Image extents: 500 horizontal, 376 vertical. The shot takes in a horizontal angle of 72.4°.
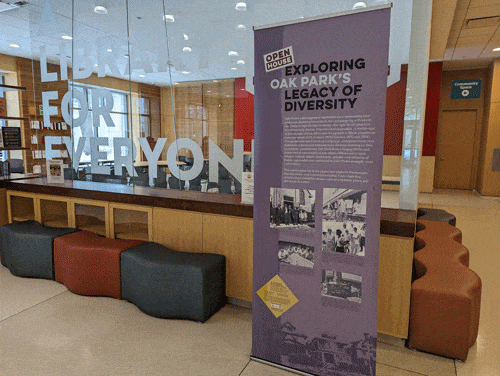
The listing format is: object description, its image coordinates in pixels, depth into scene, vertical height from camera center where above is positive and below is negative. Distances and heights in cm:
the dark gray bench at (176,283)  280 -117
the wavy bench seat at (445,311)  233 -114
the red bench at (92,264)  323 -117
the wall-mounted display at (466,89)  1096 +188
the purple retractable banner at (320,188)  193 -26
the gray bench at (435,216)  465 -96
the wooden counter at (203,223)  250 -76
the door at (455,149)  1124 -7
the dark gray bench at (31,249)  365 -117
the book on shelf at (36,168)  833 -65
